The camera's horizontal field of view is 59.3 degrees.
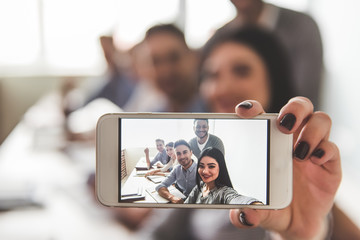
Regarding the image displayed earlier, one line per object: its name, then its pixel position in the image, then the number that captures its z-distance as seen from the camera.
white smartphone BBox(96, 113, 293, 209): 0.33
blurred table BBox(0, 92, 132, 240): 0.49
